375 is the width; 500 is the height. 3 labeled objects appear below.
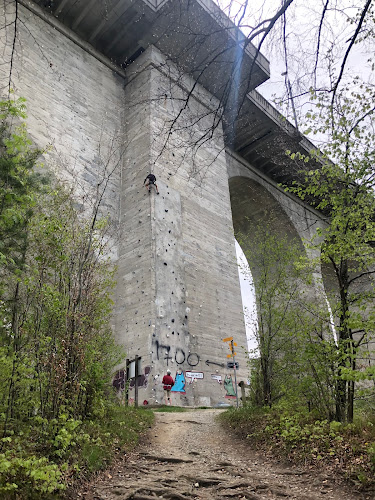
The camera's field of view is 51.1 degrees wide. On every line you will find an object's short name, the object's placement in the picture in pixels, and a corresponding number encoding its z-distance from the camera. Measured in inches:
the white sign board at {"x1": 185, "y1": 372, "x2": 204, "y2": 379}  427.2
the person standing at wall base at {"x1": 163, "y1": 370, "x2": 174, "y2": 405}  391.5
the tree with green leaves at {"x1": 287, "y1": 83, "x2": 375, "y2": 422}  198.1
